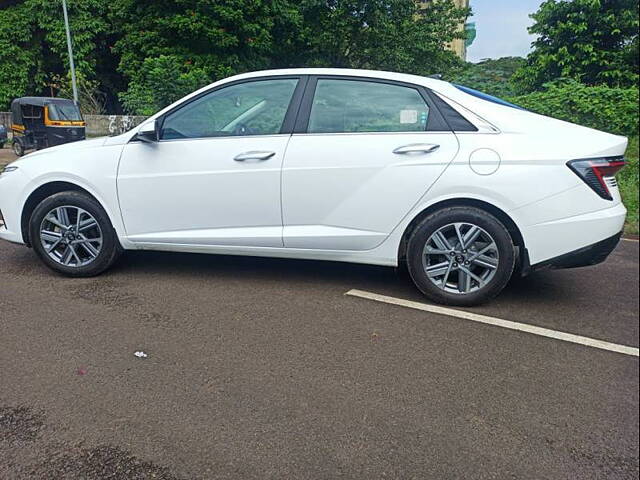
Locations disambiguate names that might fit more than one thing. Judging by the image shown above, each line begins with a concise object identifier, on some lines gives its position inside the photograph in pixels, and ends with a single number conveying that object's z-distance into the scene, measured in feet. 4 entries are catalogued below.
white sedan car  11.06
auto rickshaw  31.63
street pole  35.24
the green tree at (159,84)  36.04
